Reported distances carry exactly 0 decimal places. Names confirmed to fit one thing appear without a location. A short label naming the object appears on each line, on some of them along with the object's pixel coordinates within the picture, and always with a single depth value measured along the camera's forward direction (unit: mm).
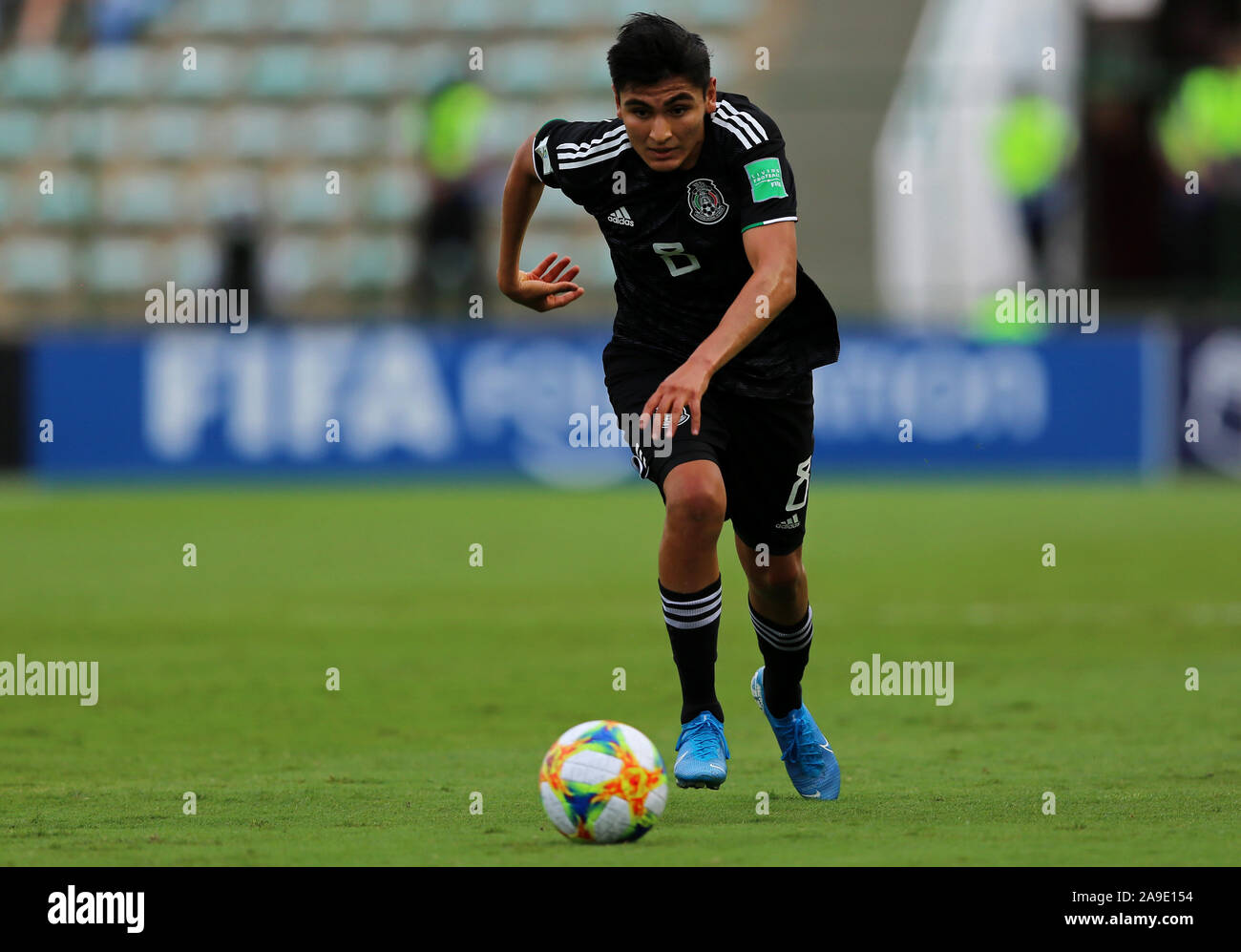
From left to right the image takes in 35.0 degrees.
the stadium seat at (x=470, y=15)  24164
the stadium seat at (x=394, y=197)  23031
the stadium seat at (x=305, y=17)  24297
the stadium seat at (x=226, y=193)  22375
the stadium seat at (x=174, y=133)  23422
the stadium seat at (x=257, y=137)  23453
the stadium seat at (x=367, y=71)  23859
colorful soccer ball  4934
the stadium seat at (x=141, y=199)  22875
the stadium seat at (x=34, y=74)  23328
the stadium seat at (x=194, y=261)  22250
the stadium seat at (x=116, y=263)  22578
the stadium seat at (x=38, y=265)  22719
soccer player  5445
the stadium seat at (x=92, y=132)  23031
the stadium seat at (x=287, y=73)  23875
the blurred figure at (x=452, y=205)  20375
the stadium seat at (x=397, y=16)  24156
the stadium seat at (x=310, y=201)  23156
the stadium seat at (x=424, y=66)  23594
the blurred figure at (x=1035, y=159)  21516
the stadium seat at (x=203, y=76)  23797
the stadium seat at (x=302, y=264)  22797
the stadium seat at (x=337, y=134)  23406
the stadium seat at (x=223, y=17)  24359
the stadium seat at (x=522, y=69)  23672
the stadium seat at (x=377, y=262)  22594
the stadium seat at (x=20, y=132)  23156
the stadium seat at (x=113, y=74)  23672
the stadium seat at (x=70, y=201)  22781
